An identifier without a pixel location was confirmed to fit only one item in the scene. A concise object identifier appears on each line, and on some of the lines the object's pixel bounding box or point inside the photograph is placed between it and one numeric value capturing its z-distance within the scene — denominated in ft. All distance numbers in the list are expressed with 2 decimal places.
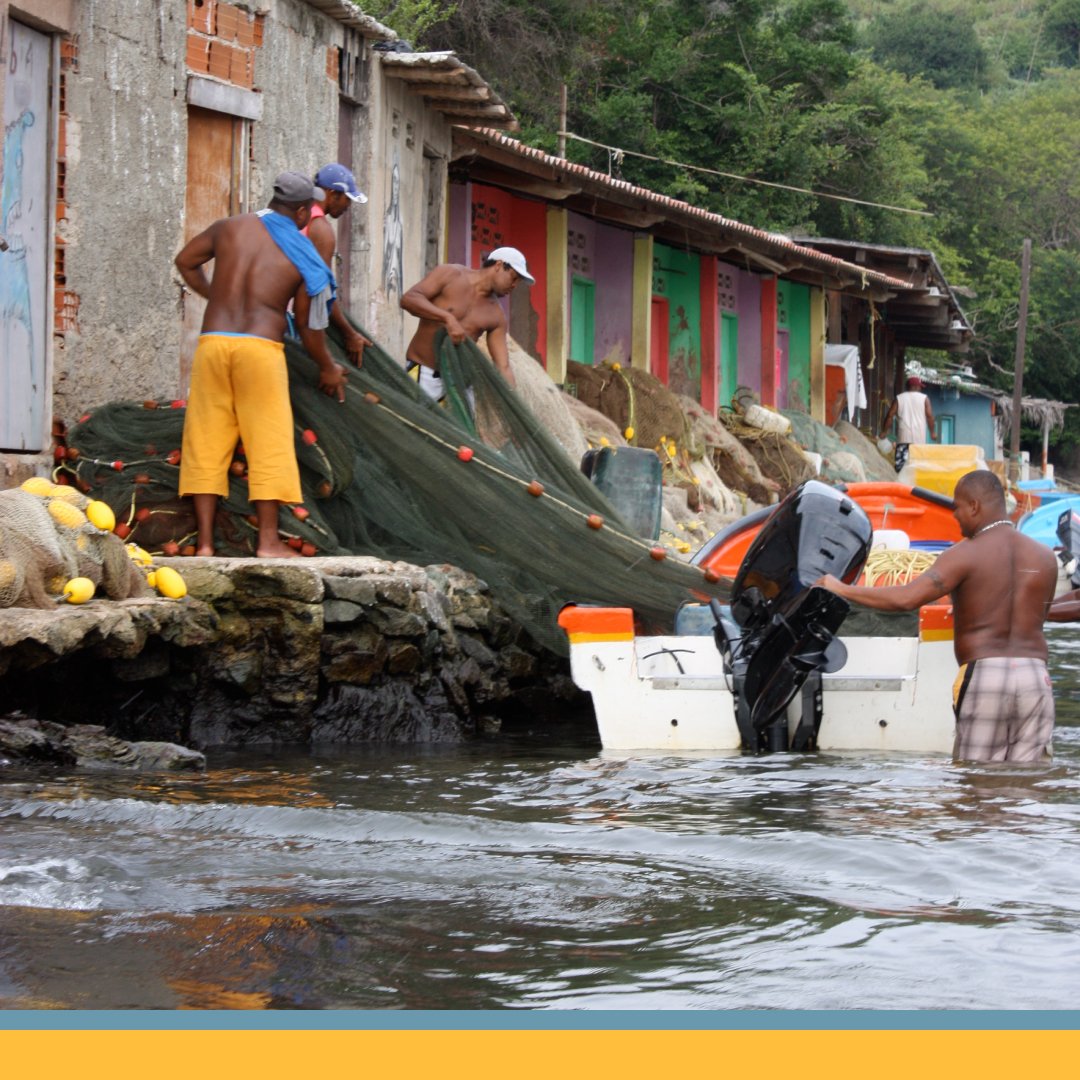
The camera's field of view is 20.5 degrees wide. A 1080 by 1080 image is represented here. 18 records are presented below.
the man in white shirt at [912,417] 163.21
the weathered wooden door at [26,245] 52.42
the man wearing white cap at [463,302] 58.99
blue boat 104.74
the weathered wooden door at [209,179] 61.78
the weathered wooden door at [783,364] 162.27
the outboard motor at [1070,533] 78.31
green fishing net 50.67
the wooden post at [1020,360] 216.67
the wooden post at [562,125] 146.66
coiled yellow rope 55.73
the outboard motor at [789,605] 42.74
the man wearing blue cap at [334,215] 52.80
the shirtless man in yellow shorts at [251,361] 48.23
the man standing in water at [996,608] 40.87
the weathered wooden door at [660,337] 134.64
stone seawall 44.19
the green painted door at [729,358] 148.36
